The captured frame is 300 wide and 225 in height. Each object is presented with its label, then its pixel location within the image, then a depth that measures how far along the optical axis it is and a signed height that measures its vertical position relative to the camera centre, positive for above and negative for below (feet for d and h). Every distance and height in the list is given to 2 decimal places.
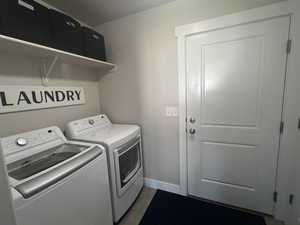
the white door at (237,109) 4.67 -0.65
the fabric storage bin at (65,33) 4.43 +2.08
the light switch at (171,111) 6.09 -0.75
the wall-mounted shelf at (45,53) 3.50 +1.34
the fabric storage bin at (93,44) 5.60 +2.08
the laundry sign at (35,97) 4.20 +0.03
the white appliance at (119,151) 4.86 -2.03
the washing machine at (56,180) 2.69 -1.75
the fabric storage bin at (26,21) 3.36 +1.94
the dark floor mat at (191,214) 5.16 -4.51
